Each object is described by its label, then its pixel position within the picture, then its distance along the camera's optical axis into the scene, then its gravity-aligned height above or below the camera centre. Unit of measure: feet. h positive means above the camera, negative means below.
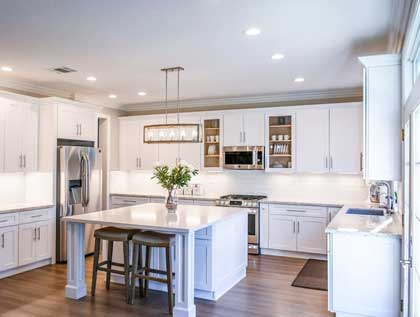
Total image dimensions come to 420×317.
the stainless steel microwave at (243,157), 21.40 +0.22
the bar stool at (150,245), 12.73 -3.15
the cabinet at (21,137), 17.22 +1.04
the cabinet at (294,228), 19.26 -3.50
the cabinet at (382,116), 11.64 +1.41
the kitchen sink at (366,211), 15.65 -2.12
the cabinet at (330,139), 19.45 +1.19
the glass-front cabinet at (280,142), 20.86 +1.07
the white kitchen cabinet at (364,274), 10.95 -3.35
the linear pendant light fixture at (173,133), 14.97 +1.09
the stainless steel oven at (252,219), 20.48 -3.19
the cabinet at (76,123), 19.02 +1.95
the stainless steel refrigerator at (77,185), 18.76 -1.34
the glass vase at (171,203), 15.26 -1.73
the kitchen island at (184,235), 11.87 -2.70
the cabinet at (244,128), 21.54 +1.89
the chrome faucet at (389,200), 15.49 -1.58
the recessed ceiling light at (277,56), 13.94 +3.90
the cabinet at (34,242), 16.94 -3.82
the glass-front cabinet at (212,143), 22.74 +1.06
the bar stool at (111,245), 13.52 -3.20
